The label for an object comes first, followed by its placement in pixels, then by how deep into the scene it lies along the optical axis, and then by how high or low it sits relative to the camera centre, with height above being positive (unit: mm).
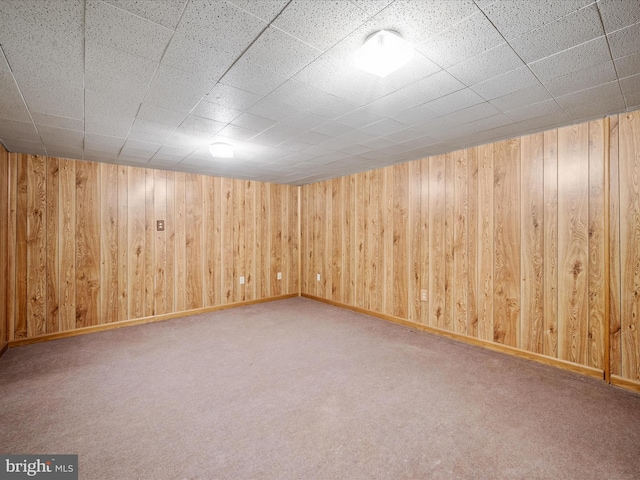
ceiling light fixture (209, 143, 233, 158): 3117 +993
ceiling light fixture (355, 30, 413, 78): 1430 +973
